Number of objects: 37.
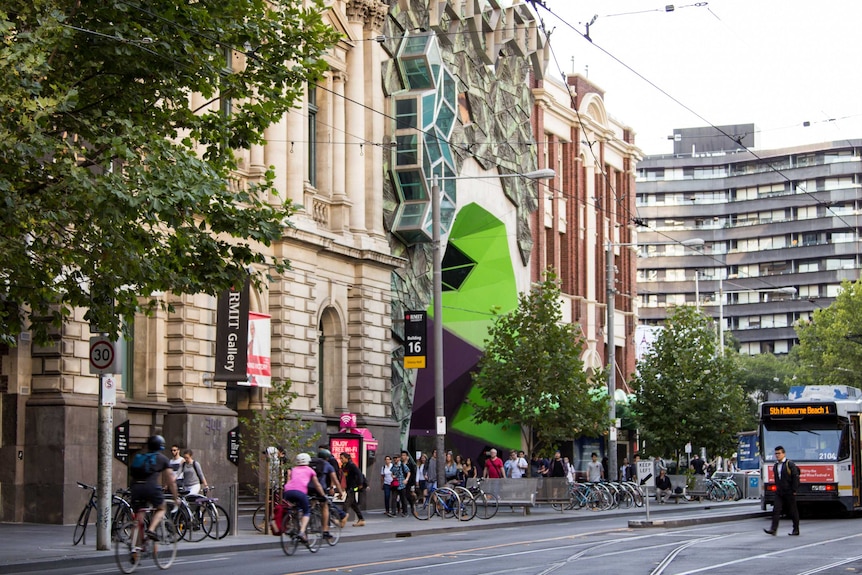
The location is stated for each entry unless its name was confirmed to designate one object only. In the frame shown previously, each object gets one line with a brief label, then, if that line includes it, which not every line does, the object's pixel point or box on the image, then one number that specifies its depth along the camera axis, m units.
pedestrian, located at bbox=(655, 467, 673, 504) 47.84
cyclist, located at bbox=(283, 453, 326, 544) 21.64
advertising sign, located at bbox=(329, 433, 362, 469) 33.75
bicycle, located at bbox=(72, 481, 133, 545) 22.73
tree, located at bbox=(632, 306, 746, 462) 52.62
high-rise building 129.62
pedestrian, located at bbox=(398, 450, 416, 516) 34.66
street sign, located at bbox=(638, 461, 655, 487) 32.50
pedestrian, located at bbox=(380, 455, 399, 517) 35.03
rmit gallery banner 33.59
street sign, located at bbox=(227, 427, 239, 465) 34.62
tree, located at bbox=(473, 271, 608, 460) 44.34
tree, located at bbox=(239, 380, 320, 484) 27.70
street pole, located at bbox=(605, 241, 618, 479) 46.36
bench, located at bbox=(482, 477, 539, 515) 36.00
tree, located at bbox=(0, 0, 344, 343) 17.83
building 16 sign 40.97
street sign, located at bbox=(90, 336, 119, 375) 22.30
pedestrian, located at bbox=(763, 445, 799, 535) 26.28
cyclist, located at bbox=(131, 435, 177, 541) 18.52
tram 33.00
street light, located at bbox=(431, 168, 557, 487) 34.12
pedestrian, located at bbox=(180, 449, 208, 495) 26.34
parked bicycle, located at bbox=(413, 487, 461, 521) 33.25
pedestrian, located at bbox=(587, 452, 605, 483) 45.28
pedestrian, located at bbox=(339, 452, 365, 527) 30.23
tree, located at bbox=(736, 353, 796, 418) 108.81
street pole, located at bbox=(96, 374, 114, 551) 21.88
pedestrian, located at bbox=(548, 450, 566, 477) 42.84
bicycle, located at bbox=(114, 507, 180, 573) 18.16
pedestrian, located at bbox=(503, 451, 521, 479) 40.09
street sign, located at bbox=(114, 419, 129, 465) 30.62
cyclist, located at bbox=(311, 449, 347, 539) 23.59
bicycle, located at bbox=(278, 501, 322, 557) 21.72
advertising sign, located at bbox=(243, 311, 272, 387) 33.62
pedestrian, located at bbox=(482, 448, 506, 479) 38.25
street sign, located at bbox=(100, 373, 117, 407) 22.17
